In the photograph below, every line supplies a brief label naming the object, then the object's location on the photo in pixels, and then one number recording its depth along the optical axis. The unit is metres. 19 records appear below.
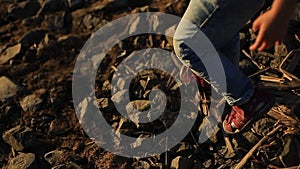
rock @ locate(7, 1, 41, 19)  3.72
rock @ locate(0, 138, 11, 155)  2.86
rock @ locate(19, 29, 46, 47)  3.48
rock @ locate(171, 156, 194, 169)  2.60
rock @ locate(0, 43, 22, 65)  3.40
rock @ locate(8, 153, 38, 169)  2.73
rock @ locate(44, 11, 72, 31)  3.57
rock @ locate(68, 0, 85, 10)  3.66
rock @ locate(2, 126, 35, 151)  2.83
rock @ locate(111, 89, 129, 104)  2.90
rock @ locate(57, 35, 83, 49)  3.37
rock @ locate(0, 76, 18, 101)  3.14
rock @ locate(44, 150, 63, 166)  2.75
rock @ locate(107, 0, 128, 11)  3.49
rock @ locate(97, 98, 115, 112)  2.90
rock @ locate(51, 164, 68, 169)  2.68
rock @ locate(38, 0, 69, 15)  3.68
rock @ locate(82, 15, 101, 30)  3.48
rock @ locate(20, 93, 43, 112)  3.05
